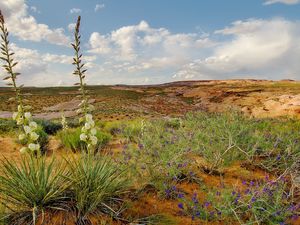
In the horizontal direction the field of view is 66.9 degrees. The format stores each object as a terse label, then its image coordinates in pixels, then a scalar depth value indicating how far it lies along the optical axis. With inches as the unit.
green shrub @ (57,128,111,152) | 234.5
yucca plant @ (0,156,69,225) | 100.9
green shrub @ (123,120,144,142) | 295.4
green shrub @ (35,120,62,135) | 373.0
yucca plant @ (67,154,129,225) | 101.8
